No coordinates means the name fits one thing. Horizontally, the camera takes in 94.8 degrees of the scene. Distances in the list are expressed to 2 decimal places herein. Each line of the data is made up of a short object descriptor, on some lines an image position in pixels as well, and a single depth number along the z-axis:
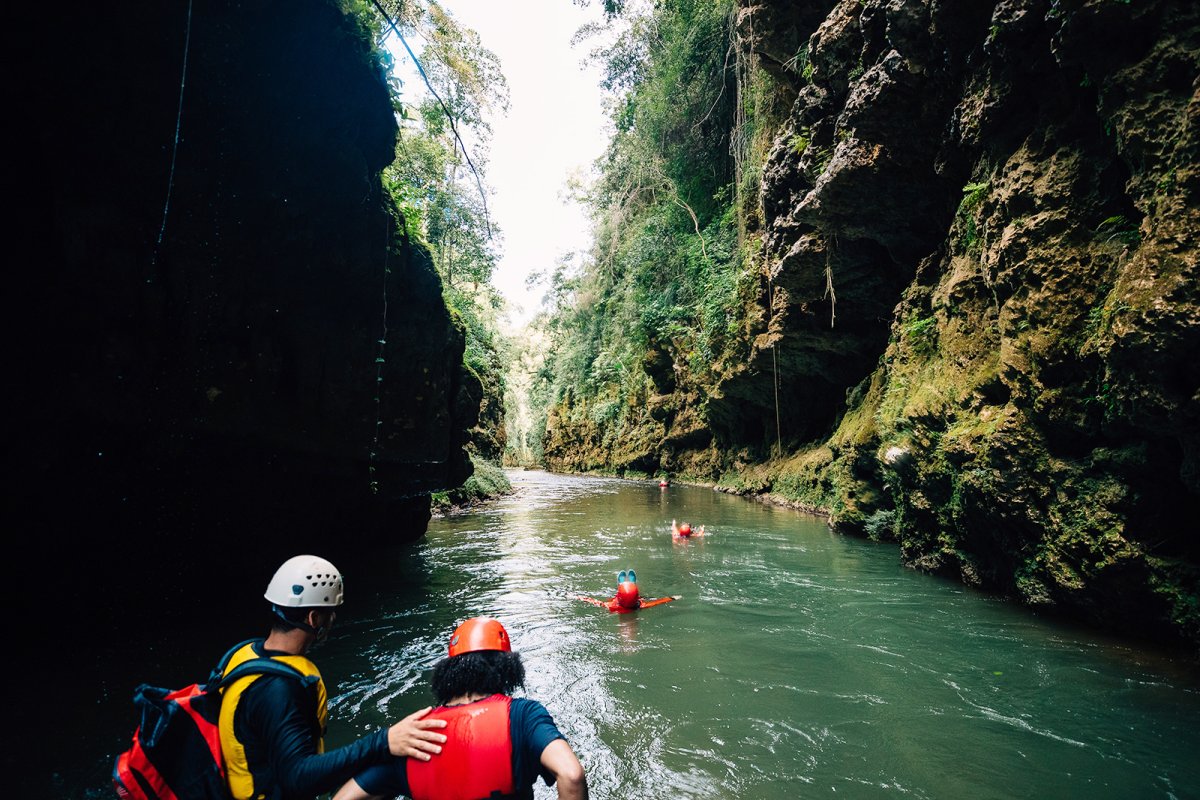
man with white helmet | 1.64
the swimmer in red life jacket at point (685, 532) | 11.54
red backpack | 1.60
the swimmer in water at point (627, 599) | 6.84
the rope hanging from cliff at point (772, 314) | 15.30
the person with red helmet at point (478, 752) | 1.64
